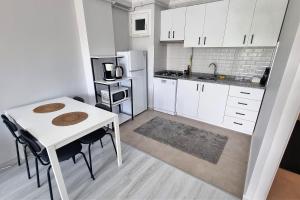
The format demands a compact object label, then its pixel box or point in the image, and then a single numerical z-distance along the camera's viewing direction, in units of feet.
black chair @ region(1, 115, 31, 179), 5.13
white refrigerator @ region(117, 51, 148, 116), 9.94
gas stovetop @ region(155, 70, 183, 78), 11.00
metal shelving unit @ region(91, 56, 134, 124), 8.61
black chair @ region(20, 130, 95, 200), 4.41
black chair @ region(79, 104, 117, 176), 5.90
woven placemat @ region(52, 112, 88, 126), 5.08
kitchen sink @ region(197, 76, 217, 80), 9.96
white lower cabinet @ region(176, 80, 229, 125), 9.17
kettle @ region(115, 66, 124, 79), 9.49
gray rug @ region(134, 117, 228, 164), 7.43
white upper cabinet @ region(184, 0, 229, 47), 8.53
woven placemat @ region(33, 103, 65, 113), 6.16
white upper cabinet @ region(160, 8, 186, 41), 9.88
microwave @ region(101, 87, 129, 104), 8.79
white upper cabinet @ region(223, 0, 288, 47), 7.16
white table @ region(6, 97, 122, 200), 4.25
